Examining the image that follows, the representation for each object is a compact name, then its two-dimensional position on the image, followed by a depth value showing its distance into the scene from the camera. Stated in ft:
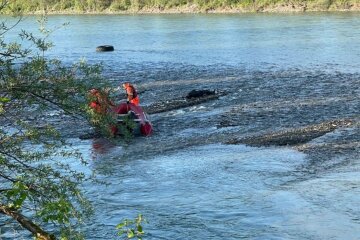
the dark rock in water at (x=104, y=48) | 141.38
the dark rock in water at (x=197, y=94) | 79.71
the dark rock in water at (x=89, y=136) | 62.34
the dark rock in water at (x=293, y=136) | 57.00
